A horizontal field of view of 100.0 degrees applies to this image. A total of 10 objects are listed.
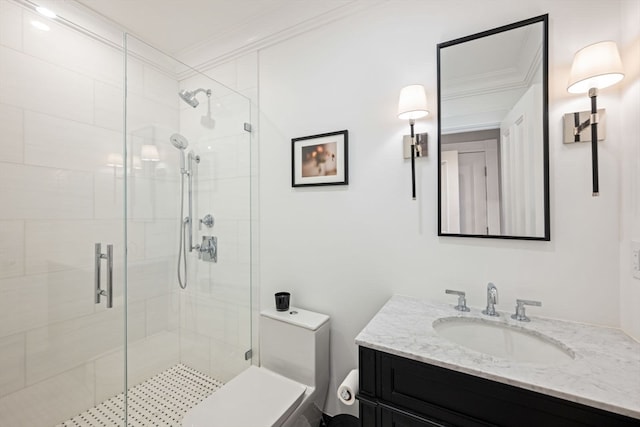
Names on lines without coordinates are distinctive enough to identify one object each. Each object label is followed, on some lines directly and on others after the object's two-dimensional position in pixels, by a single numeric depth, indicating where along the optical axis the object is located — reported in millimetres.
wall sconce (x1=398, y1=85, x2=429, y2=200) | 1318
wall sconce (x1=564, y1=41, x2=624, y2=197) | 959
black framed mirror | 1166
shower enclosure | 1424
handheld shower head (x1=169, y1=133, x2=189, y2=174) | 1832
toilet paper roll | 1110
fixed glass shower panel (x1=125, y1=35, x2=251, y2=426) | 1718
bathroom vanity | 712
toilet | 1239
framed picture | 1606
